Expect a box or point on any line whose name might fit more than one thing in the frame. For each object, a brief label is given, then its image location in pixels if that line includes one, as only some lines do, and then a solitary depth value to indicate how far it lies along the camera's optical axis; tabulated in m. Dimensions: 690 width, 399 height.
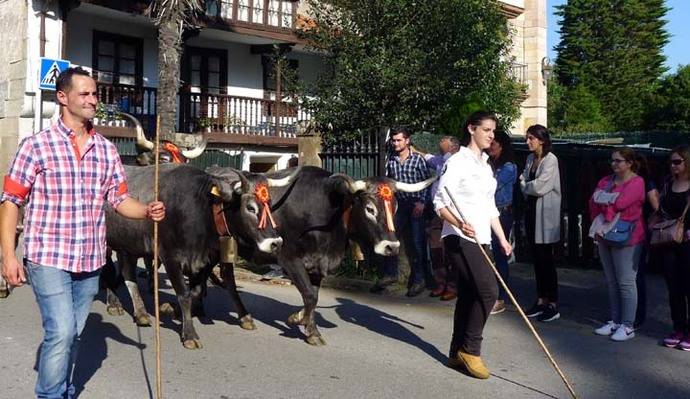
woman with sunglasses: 7.46
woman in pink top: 7.78
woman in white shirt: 6.35
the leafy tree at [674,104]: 41.03
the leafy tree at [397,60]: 14.97
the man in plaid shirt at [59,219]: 4.57
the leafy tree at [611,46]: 54.75
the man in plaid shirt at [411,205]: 10.01
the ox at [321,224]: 7.51
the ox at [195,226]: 7.37
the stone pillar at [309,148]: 13.87
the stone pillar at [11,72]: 21.05
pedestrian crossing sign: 14.34
